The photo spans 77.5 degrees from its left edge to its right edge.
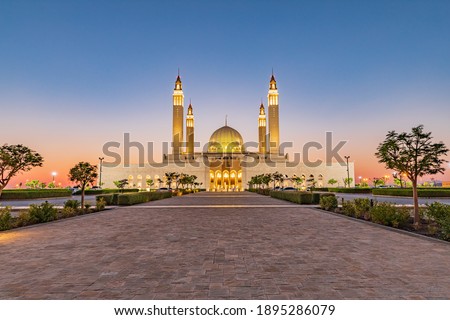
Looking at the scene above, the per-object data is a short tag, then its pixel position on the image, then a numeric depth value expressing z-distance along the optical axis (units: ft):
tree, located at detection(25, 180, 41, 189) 258.47
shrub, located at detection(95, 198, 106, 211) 61.05
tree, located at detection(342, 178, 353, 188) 293.61
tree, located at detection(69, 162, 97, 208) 61.52
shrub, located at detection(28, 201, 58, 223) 41.22
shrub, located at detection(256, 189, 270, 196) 154.78
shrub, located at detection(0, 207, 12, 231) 35.35
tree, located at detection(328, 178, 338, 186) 302.41
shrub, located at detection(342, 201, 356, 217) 49.01
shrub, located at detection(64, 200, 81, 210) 53.83
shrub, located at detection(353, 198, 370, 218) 45.68
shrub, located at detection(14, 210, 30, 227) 38.29
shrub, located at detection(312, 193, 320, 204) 78.38
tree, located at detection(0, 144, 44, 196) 40.14
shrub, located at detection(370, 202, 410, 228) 35.94
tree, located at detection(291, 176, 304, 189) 299.58
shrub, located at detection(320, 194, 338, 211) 59.26
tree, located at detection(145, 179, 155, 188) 300.20
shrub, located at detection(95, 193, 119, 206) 77.66
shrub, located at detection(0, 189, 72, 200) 109.29
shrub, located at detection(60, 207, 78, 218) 48.21
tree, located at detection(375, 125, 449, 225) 35.45
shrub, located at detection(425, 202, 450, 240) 27.74
